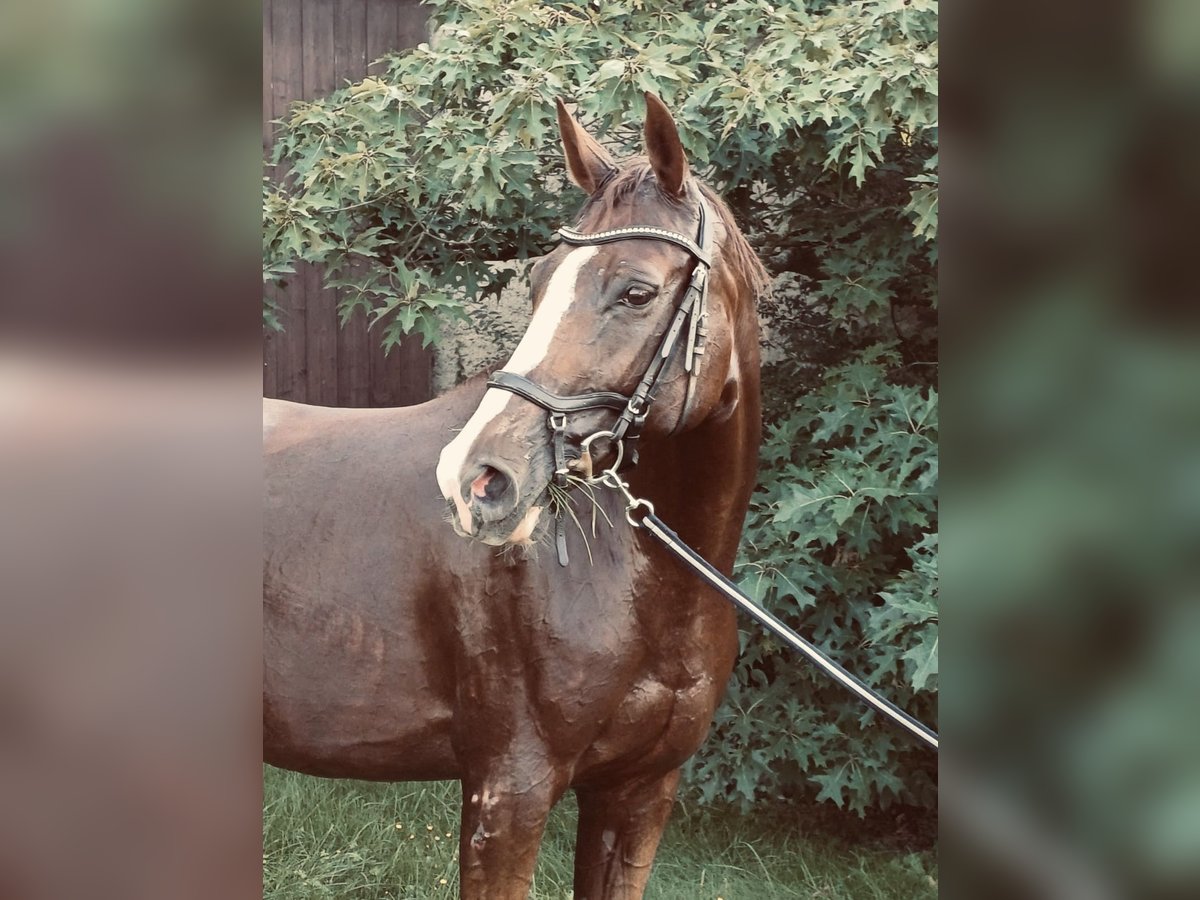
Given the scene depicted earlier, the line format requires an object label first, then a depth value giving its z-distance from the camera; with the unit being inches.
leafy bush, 98.6
